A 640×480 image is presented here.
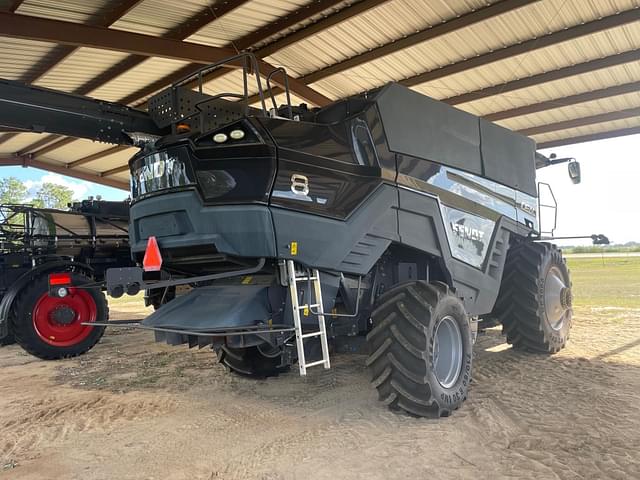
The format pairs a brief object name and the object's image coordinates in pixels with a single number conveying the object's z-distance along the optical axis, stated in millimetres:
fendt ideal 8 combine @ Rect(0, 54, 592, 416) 3684
